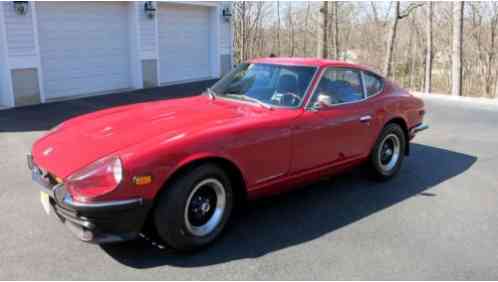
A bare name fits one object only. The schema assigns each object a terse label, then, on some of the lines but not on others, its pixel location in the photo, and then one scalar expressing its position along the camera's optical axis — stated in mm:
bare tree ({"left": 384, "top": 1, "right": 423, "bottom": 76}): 20361
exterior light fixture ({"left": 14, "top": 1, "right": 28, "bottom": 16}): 9609
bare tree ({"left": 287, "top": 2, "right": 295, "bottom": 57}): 28295
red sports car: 3160
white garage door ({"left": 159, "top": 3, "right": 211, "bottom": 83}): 13680
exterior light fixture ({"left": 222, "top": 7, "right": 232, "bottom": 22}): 15477
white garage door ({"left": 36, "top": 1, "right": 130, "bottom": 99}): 10648
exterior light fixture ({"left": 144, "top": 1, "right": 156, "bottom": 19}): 12547
